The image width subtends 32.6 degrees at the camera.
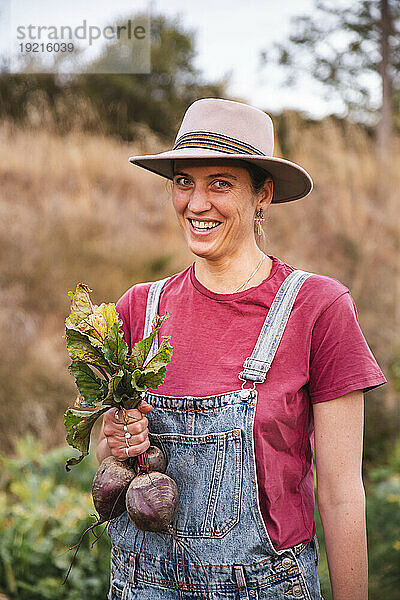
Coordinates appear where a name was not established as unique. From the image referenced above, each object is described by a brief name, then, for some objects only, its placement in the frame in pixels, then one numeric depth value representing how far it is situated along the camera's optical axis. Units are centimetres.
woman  172
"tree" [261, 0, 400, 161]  819
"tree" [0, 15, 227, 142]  884
